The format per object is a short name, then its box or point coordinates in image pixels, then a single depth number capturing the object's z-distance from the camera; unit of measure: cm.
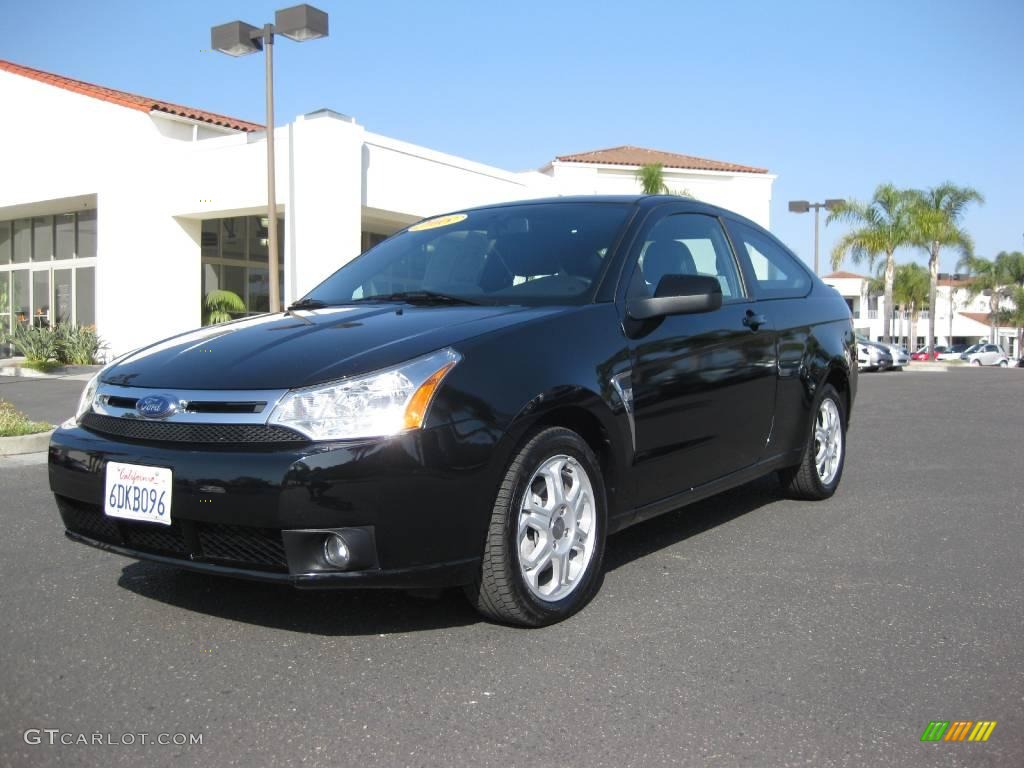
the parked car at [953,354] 5804
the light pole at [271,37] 1452
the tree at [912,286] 6656
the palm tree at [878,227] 4131
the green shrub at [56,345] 1925
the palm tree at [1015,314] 7976
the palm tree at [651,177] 3080
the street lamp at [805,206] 3153
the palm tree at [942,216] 4266
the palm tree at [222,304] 2106
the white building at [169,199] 1847
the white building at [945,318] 8850
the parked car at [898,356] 2803
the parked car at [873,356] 2652
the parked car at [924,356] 5302
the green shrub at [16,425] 805
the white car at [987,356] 5600
